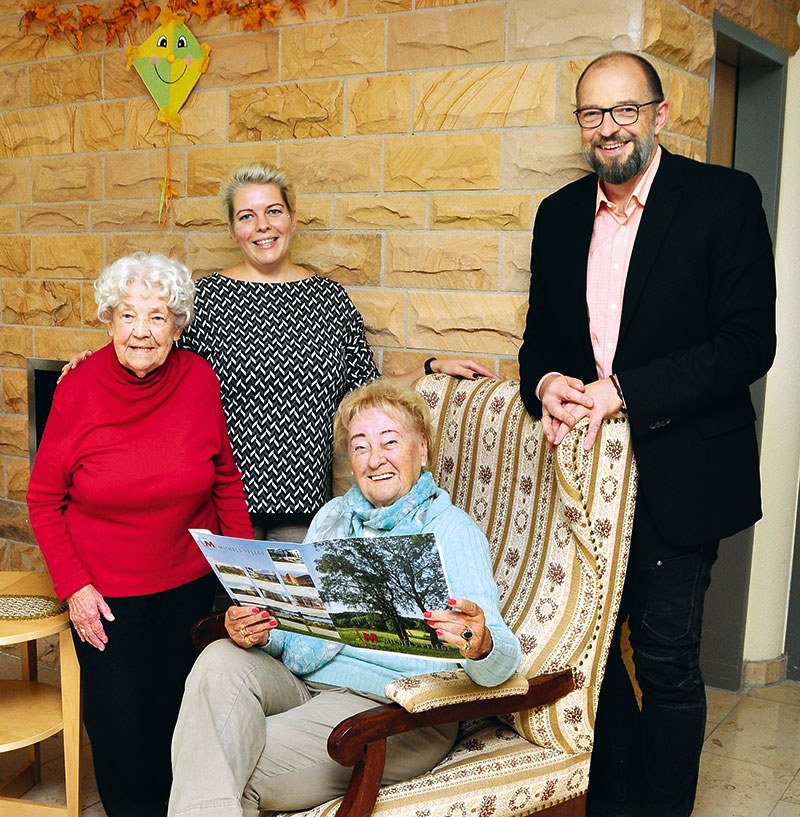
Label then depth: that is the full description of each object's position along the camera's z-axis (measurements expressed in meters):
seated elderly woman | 1.75
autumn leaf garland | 2.89
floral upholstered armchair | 1.75
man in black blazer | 2.00
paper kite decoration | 3.03
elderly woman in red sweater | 2.23
